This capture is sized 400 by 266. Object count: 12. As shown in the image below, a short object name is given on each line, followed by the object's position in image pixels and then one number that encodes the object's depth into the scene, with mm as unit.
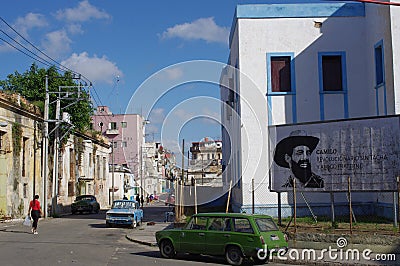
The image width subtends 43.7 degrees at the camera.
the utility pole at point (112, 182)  64863
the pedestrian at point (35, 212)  23016
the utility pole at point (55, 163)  38375
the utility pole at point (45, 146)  36344
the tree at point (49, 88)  43375
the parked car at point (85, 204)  43625
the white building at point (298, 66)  25312
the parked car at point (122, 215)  27531
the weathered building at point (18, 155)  32688
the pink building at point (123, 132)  86562
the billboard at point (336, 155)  18391
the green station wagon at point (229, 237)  13453
